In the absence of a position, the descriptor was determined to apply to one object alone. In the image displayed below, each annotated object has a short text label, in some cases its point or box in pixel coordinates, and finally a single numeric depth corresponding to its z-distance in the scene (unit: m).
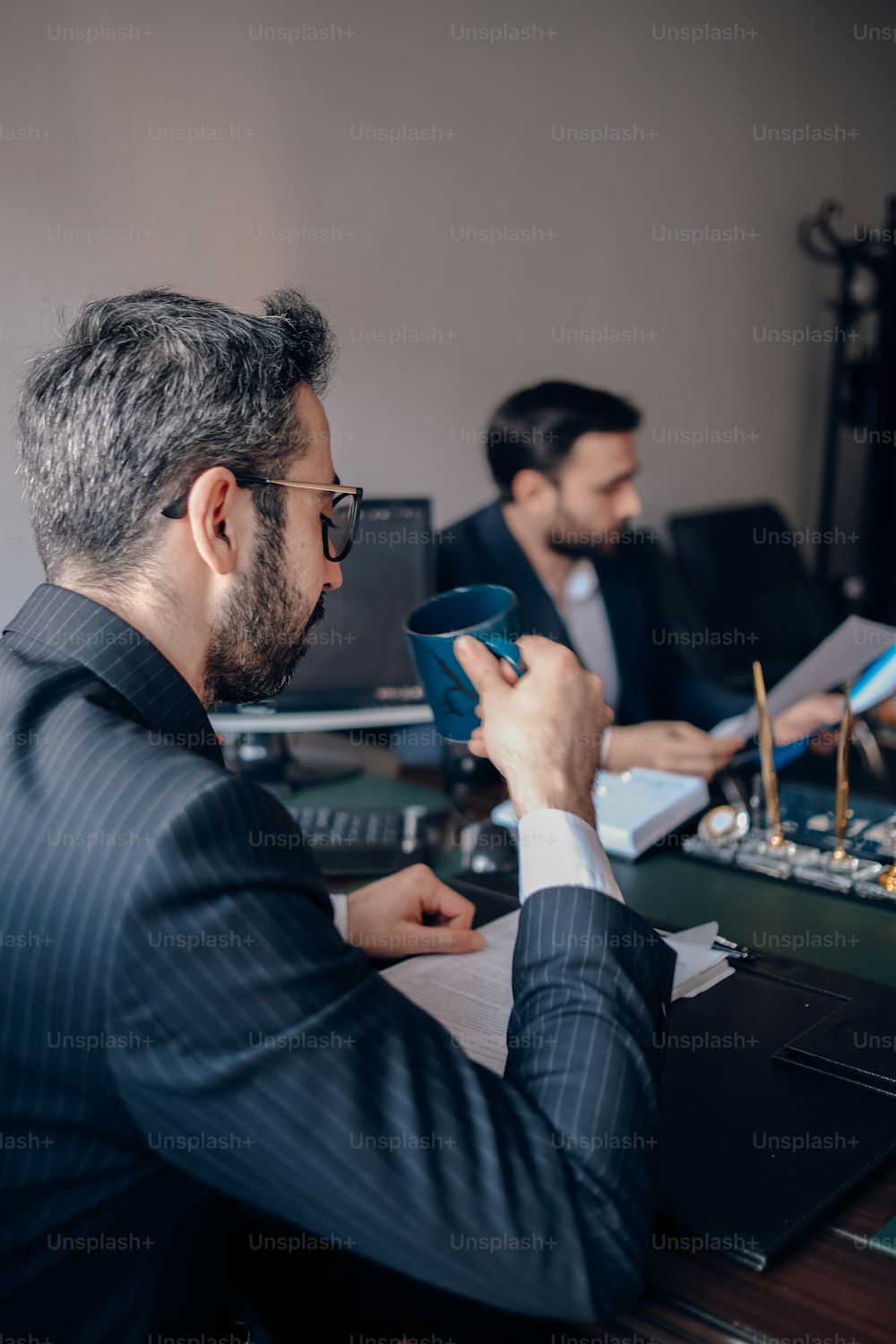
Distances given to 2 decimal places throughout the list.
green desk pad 1.35
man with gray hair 0.77
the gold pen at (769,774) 1.64
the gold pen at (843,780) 1.65
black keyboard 1.67
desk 0.81
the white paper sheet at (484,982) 1.12
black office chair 3.69
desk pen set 1.56
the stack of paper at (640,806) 1.64
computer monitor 2.09
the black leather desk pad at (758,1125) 0.89
